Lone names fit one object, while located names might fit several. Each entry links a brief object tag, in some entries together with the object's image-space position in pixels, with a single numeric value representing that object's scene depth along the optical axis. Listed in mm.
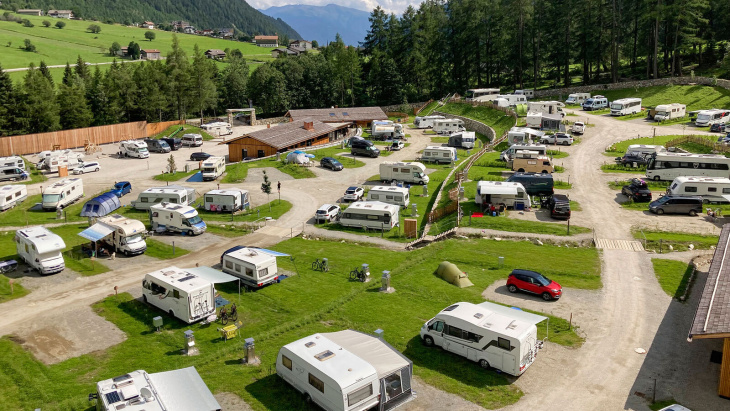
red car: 26031
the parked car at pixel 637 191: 40969
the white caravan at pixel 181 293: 24484
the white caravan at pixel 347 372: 16547
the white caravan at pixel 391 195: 43625
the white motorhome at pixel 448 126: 80688
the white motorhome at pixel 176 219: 38781
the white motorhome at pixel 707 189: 39688
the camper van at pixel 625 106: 75000
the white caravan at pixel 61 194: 45969
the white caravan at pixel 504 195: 39938
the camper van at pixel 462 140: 68625
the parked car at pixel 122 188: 50719
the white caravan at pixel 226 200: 44875
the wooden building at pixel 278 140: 68125
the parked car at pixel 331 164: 59397
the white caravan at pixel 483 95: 91500
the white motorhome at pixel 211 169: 56406
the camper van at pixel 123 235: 34625
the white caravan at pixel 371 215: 39188
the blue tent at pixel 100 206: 44438
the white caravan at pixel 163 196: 44344
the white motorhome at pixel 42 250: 31312
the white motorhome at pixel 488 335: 19281
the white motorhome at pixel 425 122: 86562
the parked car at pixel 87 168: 60688
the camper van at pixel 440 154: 60688
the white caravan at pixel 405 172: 51062
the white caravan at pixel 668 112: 68688
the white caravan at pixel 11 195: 45684
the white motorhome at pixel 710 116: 64094
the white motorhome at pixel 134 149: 70062
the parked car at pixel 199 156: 68938
